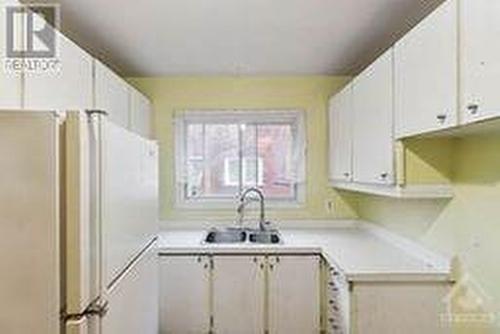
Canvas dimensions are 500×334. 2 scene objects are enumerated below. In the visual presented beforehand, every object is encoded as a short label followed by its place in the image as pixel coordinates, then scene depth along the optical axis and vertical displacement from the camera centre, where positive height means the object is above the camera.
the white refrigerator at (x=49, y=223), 1.25 -0.15
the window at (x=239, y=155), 4.32 +0.09
